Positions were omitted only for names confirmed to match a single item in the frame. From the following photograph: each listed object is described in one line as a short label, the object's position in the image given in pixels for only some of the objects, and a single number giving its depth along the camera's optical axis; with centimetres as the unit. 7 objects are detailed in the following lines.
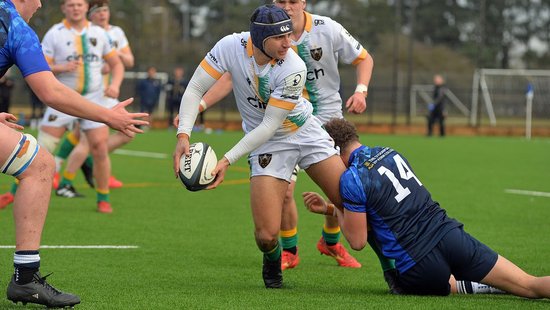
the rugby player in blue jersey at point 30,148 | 1132
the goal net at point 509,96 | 8237
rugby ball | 1302
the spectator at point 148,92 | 7400
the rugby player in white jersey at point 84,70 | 2275
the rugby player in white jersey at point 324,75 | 1564
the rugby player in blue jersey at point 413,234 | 1254
